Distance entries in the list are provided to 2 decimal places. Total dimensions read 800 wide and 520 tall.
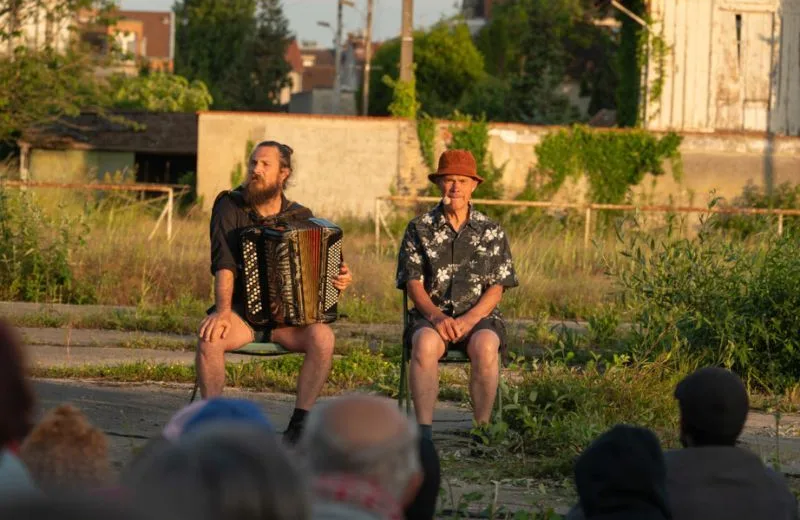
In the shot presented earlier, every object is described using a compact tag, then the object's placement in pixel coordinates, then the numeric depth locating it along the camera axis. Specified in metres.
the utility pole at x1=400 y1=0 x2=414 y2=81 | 34.94
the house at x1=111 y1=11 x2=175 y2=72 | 99.49
